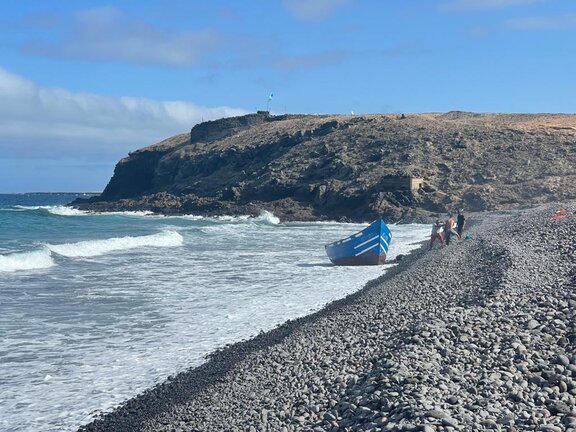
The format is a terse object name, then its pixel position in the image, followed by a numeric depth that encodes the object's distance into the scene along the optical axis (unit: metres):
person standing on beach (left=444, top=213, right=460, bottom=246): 26.31
